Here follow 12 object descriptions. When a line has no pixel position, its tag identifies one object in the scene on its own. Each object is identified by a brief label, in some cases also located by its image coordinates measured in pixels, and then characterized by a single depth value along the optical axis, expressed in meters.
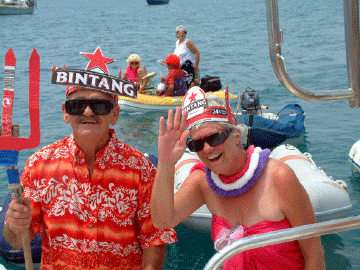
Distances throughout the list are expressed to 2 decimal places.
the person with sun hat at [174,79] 8.74
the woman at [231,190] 2.01
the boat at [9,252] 3.93
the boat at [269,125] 6.53
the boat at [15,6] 40.86
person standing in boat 9.70
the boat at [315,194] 4.41
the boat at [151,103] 9.40
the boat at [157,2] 52.00
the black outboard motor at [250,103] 6.91
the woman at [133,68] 9.27
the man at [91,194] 2.09
